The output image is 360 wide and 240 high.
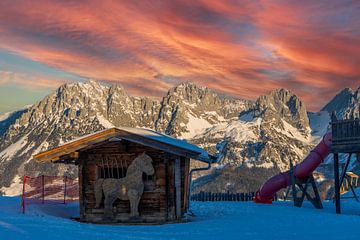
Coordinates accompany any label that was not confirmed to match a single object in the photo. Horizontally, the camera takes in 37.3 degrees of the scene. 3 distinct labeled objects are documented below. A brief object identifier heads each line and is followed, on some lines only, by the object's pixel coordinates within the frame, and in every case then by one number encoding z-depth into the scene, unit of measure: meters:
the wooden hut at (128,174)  21.52
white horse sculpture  21.56
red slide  34.84
